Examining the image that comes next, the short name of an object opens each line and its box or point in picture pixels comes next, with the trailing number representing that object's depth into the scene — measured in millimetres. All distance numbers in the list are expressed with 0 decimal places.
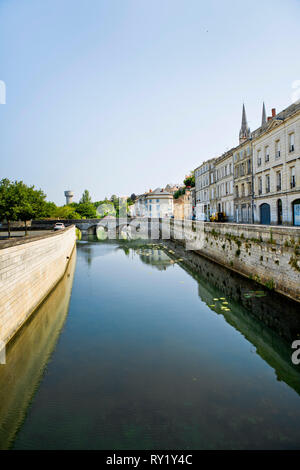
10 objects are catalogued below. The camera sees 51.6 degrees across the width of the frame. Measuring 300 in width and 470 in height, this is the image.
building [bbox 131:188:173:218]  105188
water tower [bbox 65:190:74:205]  162125
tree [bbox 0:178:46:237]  39531
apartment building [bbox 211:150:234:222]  38609
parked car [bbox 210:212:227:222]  40125
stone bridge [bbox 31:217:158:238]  61250
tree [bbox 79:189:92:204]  112062
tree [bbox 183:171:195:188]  82512
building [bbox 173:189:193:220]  76750
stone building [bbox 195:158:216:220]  47888
